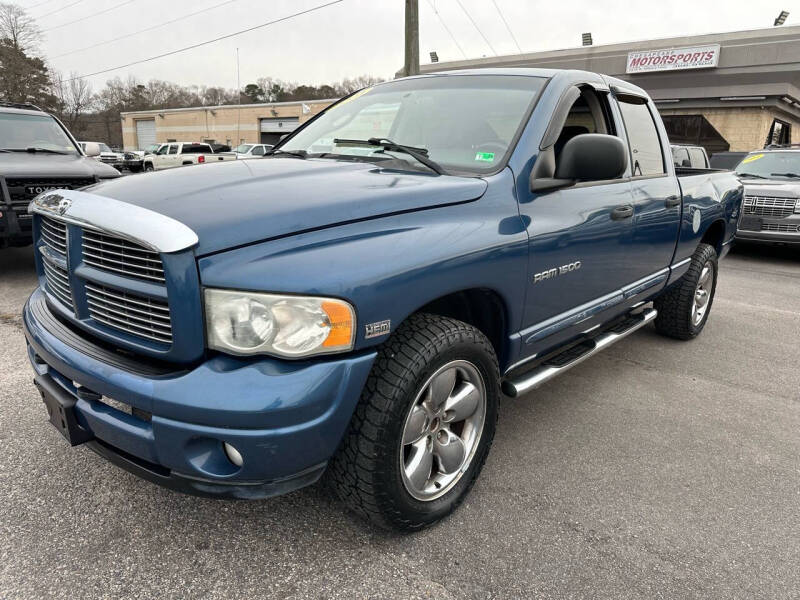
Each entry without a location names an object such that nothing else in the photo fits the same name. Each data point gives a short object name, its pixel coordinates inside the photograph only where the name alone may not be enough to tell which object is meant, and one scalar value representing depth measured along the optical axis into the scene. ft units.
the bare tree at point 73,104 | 208.88
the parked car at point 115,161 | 62.42
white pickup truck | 89.80
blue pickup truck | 5.66
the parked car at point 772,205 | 28.04
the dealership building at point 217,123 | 145.69
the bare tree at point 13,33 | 180.24
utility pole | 48.24
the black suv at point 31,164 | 18.38
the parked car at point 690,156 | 33.81
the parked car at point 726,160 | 40.86
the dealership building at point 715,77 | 66.13
